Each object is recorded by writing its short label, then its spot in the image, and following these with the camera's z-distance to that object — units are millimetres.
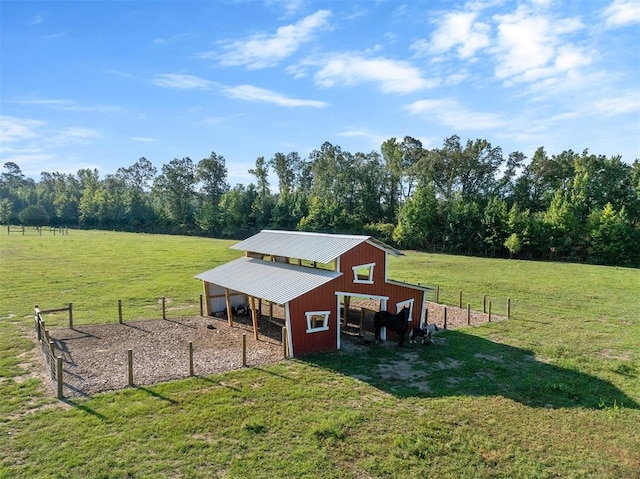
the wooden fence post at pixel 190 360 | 12958
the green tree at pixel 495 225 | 55594
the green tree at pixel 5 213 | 94750
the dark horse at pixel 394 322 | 16547
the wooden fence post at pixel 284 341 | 14852
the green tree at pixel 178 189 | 86938
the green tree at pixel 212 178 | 92438
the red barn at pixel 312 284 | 15523
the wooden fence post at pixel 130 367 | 12117
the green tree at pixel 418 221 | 59500
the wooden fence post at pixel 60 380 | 11289
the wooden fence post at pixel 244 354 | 13852
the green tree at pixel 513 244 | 52344
